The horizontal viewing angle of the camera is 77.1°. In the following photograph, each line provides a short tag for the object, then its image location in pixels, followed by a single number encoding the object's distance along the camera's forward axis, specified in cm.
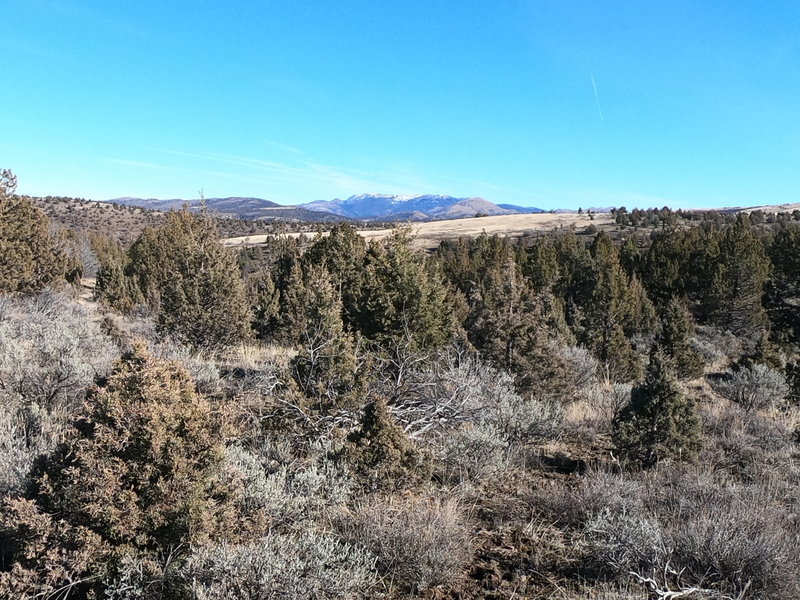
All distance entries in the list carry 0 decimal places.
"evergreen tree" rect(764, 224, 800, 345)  3058
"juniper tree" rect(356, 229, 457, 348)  1030
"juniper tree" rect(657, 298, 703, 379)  1655
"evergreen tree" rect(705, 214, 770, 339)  2842
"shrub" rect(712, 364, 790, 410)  1066
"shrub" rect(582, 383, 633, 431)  776
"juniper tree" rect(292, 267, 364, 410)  556
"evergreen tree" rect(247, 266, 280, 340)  1478
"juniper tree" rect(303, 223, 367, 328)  1342
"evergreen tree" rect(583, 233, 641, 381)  1722
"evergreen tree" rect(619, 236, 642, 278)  3609
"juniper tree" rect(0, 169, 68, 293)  1412
